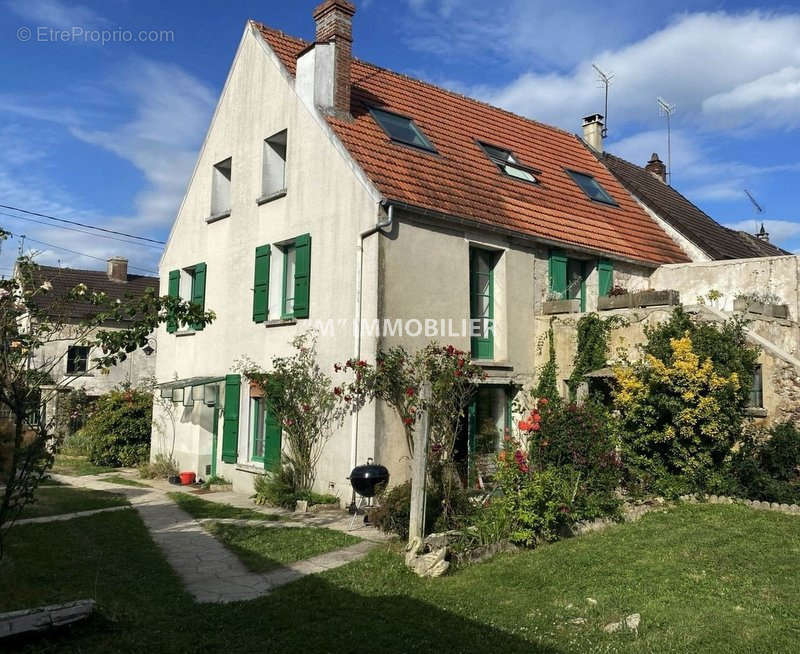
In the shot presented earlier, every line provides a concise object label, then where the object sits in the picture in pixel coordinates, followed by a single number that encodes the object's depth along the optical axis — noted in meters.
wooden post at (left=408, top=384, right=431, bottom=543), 8.15
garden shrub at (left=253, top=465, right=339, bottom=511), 11.73
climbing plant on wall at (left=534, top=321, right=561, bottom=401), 13.30
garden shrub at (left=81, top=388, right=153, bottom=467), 19.06
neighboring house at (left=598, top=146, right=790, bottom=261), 17.52
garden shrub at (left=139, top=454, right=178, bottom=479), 16.38
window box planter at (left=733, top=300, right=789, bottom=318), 12.15
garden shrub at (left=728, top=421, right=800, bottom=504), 9.55
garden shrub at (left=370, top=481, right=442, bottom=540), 9.12
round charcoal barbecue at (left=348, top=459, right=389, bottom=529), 10.12
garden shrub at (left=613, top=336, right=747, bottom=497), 9.96
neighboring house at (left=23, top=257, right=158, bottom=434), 26.23
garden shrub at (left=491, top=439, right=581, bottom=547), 8.39
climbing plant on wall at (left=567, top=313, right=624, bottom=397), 12.63
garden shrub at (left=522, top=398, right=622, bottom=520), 9.74
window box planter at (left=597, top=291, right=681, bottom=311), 12.17
